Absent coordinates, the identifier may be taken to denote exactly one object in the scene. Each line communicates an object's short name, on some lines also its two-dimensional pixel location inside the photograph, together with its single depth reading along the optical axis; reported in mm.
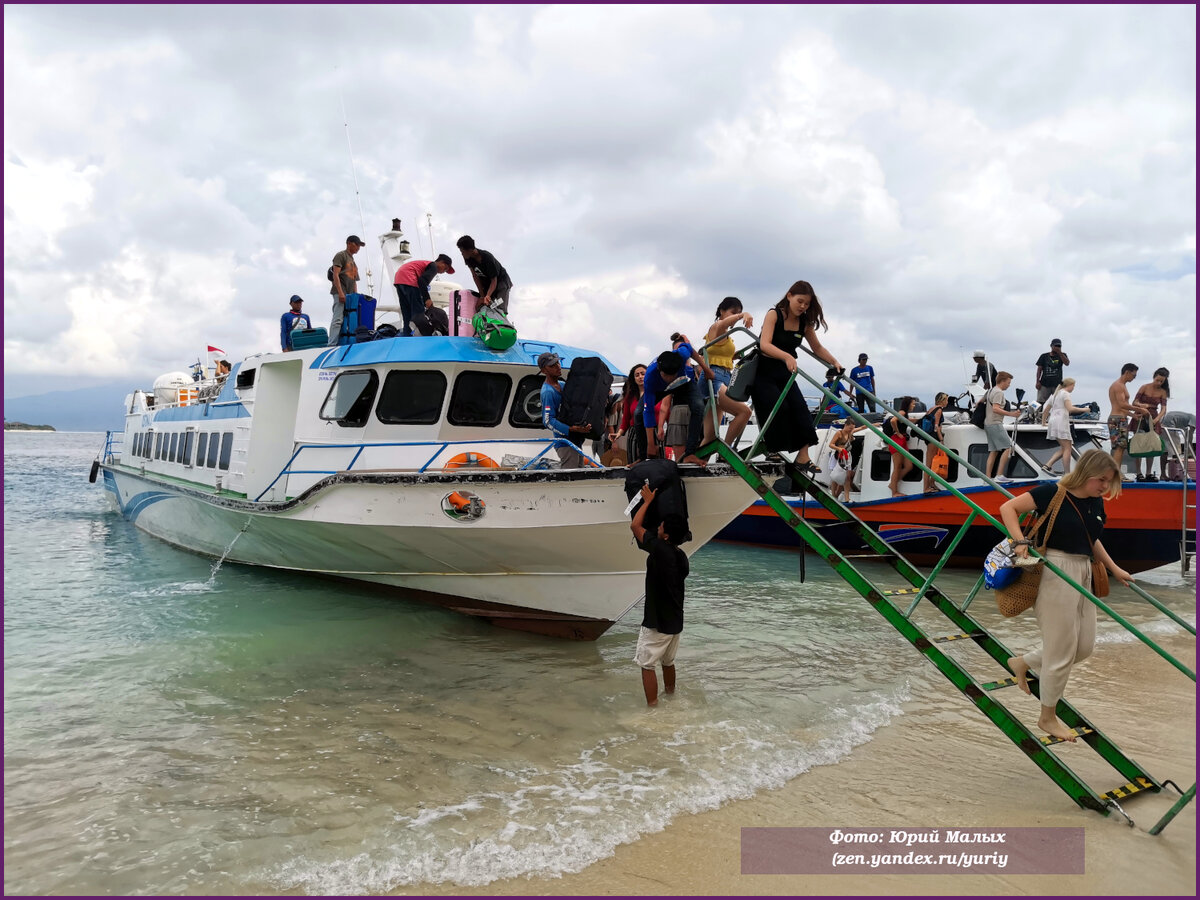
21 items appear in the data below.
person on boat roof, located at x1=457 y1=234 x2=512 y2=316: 9148
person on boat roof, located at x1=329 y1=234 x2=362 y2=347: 10312
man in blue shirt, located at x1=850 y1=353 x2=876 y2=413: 15430
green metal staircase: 4395
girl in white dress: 13180
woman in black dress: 6020
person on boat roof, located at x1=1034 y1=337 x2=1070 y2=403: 14211
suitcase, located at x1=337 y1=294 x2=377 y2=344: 10273
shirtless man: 12758
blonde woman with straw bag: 4371
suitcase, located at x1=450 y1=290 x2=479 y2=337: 9539
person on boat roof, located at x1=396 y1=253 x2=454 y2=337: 10570
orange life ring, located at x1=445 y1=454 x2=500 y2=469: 8320
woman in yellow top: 6820
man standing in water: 6066
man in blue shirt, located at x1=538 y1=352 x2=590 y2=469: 8070
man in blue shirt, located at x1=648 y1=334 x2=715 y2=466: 6207
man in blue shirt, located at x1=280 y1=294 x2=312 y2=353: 11195
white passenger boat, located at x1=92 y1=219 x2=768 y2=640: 7508
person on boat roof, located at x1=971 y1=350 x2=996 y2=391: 14688
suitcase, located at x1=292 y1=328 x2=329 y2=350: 10516
